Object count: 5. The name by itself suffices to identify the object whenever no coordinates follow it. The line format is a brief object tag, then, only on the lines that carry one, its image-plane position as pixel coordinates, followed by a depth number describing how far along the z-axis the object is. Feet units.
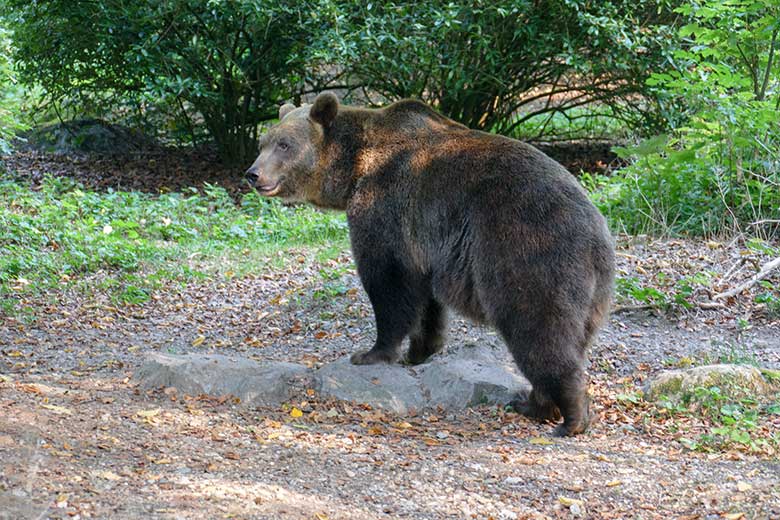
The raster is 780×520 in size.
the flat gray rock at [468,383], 44.34
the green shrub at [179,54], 92.58
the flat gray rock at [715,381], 42.96
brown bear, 39.78
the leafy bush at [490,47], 86.22
